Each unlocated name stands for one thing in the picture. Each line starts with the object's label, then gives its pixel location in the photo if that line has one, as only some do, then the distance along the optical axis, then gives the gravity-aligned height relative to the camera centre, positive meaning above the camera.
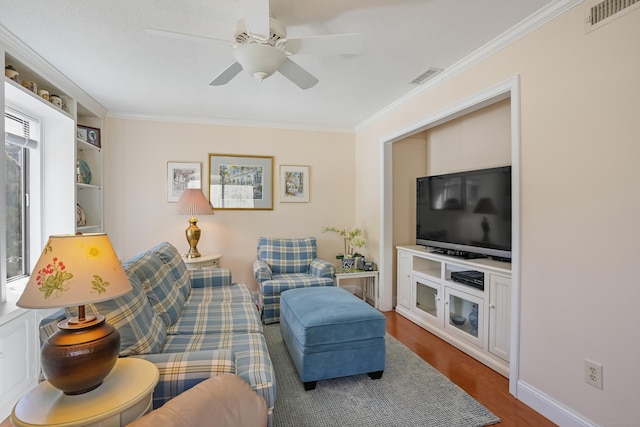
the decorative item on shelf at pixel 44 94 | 2.62 +1.02
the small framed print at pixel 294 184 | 4.37 +0.41
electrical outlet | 1.64 -0.88
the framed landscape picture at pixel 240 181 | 4.12 +0.43
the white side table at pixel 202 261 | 3.56 -0.57
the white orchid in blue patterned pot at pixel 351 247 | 4.01 -0.50
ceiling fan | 1.67 +0.95
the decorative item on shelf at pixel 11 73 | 2.21 +1.01
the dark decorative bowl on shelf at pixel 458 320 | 2.85 -1.01
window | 2.64 +0.21
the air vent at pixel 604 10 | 1.51 +1.03
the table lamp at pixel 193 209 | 3.60 +0.04
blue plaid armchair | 3.38 -0.69
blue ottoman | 2.15 -0.92
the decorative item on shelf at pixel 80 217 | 3.24 -0.04
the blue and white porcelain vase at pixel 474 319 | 2.67 -0.94
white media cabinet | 2.39 -0.83
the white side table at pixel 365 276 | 3.81 -0.79
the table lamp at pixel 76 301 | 1.12 -0.33
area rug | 1.87 -1.26
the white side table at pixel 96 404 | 1.06 -0.70
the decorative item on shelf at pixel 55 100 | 2.81 +1.04
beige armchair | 0.93 -0.67
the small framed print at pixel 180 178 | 3.99 +0.46
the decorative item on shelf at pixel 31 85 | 2.40 +1.02
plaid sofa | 1.39 -0.72
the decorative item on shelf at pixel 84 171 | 3.41 +0.47
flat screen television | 2.44 +0.00
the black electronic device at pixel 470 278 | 2.58 -0.58
